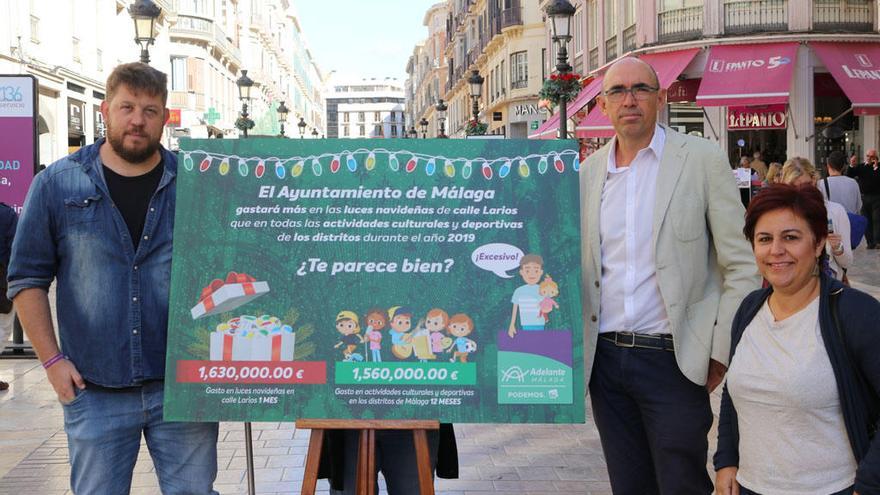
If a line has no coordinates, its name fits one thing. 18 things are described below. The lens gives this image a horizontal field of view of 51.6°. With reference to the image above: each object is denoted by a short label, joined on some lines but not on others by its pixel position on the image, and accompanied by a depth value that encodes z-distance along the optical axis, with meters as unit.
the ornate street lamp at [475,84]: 26.04
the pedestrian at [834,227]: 7.00
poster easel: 3.22
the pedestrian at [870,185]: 17.66
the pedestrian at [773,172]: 11.31
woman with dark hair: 2.63
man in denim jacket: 3.33
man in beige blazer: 3.41
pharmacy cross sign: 44.06
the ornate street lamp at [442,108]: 33.94
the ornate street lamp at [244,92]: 28.86
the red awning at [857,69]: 18.19
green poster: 3.24
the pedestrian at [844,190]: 11.42
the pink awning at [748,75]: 19.09
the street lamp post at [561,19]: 14.10
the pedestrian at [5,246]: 7.35
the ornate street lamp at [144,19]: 14.23
